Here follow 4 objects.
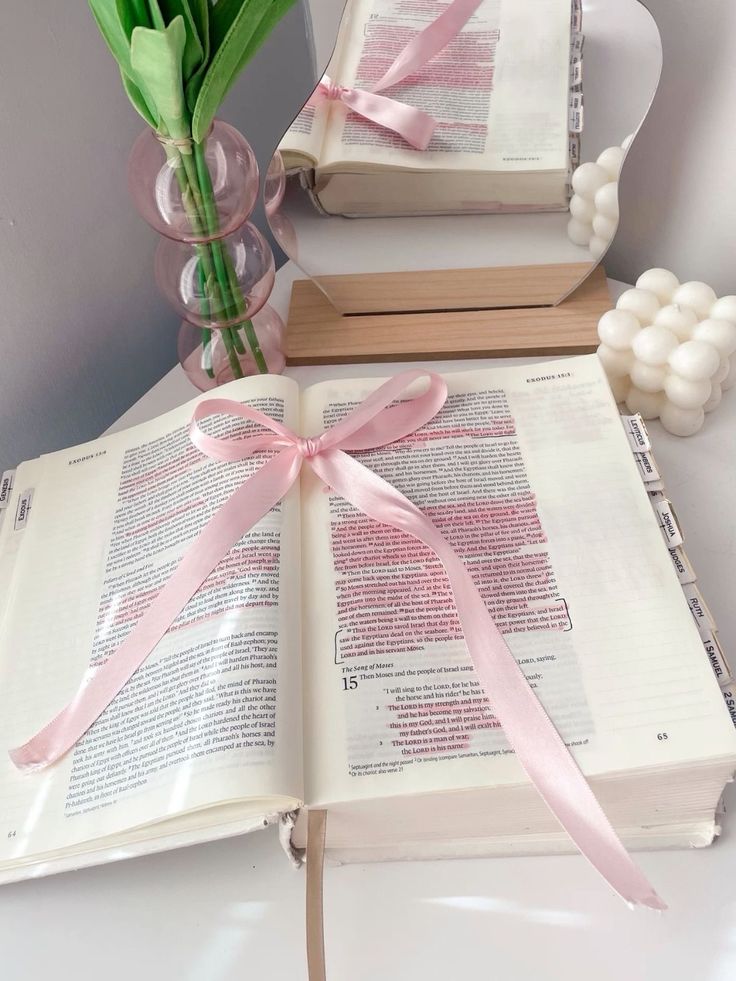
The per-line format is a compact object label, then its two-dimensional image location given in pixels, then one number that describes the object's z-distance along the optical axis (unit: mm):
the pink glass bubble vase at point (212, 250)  583
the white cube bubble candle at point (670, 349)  606
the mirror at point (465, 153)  664
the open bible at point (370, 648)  434
